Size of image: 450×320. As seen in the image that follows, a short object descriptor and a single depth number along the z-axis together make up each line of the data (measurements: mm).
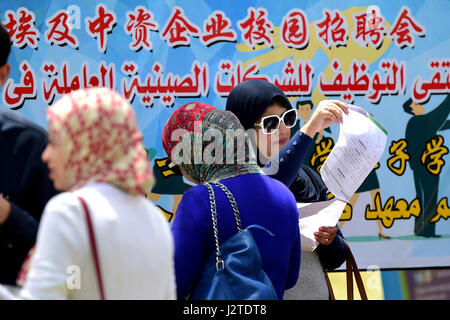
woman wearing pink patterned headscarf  7349
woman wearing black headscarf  8828
